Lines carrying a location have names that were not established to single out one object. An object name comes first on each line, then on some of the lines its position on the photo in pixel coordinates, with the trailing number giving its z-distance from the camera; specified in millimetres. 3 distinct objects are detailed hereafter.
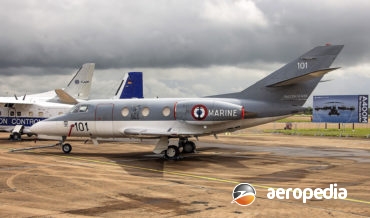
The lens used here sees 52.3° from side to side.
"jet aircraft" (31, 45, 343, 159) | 19406
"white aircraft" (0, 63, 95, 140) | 31828
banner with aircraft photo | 43781
